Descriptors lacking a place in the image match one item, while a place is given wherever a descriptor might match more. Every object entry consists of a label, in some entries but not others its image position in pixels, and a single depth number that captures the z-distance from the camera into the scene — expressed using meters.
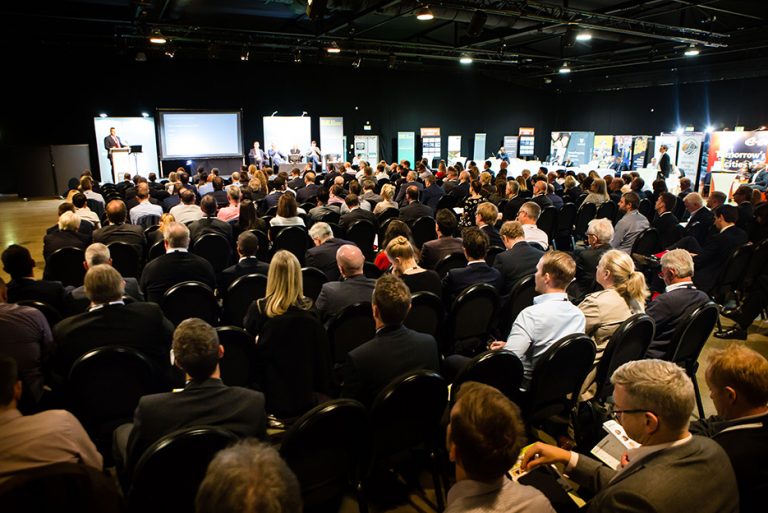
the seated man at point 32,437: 1.89
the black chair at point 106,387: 2.65
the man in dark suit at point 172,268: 4.48
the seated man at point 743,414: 1.90
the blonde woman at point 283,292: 3.17
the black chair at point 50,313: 3.56
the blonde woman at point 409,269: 4.20
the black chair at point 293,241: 6.21
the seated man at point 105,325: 3.01
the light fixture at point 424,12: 10.61
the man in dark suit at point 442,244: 5.32
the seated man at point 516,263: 4.70
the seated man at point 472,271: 4.34
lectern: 14.87
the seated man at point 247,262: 4.46
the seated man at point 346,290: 3.74
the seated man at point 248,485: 1.13
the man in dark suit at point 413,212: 8.08
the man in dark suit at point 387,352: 2.62
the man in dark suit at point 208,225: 6.33
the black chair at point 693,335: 3.43
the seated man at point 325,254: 5.06
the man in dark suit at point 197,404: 2.09
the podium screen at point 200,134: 17.78
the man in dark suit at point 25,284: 3.86
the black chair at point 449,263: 5.09
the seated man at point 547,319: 3.15
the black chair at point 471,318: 3.88
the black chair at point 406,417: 2.37
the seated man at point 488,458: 1.50
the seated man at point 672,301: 3.64
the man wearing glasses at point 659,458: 1.64
